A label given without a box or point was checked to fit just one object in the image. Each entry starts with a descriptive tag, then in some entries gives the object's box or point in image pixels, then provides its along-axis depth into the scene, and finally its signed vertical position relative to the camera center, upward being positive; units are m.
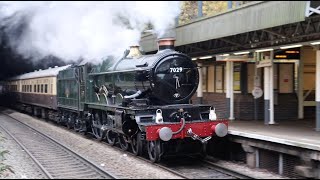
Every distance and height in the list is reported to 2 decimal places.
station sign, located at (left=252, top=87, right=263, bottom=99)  15.23 -0.40
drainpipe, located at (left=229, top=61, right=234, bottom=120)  16.08 -0.75
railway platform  8.49 -1.44
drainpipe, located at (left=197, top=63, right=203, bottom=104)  18.59 -0.58
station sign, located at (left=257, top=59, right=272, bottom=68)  13.96 +0.56
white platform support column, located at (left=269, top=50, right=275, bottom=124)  13.97 -0.62
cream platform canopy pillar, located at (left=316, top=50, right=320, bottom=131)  11.46 -0.28
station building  9.64 +0.16
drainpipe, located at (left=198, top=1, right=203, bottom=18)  17.61 +2.82
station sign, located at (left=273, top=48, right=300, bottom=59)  14.97 +0.93
